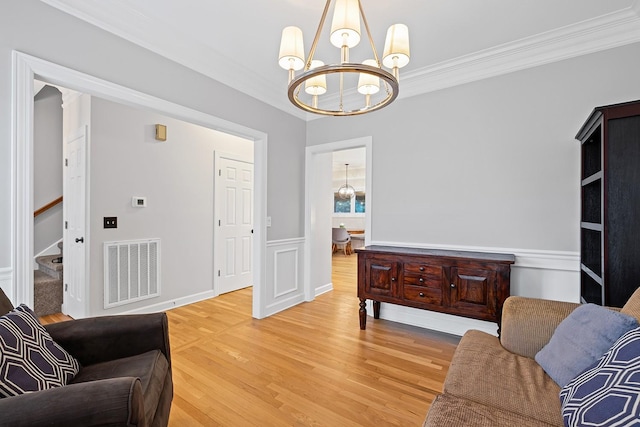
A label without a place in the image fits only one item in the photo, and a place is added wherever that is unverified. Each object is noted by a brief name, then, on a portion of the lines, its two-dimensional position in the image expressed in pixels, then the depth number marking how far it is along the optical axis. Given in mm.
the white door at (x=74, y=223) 2906
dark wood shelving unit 1609
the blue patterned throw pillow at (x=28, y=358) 975
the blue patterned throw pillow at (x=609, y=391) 811
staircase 3176
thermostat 3227
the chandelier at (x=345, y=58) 1358
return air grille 3016
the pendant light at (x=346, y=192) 8523
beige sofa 1038
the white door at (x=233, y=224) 4137
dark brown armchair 838
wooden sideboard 2287
